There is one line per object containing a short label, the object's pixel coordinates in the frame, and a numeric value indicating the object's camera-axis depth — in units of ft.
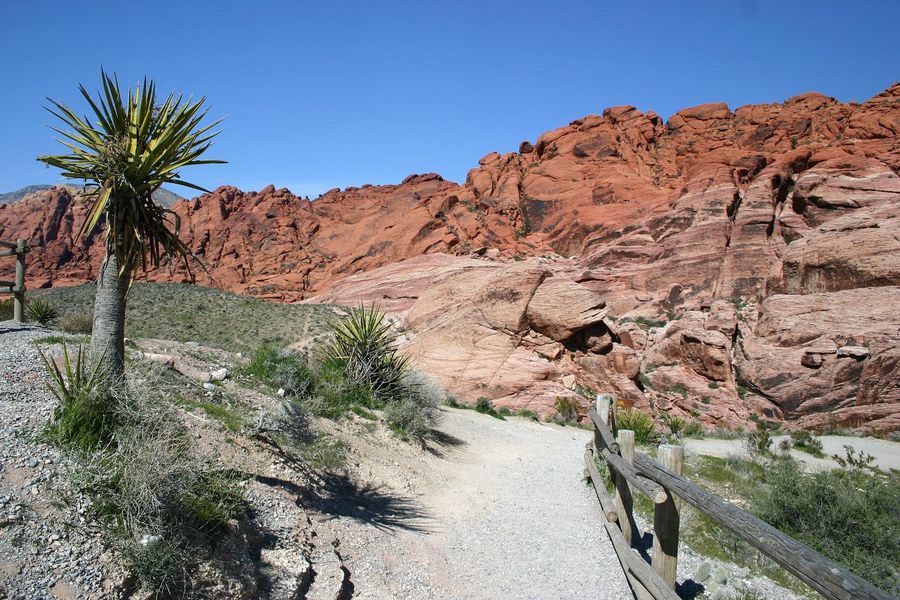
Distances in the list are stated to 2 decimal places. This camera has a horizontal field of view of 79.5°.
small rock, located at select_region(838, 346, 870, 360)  75.00
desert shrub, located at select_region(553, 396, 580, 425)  67.10
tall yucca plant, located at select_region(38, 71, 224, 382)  19.04
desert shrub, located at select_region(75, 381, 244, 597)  13.21
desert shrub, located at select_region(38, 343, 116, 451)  16.12
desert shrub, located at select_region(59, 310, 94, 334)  43.83
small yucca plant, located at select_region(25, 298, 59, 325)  48.93
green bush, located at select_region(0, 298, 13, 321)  46.72
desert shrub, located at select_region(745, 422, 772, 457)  42.22
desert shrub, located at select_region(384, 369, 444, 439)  37.45
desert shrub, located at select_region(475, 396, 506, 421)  63.17
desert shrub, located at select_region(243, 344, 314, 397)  34.58
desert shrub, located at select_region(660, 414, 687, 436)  62.44
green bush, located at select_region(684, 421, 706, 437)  63.82
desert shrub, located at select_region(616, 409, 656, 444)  46.47
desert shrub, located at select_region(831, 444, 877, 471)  39.48
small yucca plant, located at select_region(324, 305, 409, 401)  42.57
